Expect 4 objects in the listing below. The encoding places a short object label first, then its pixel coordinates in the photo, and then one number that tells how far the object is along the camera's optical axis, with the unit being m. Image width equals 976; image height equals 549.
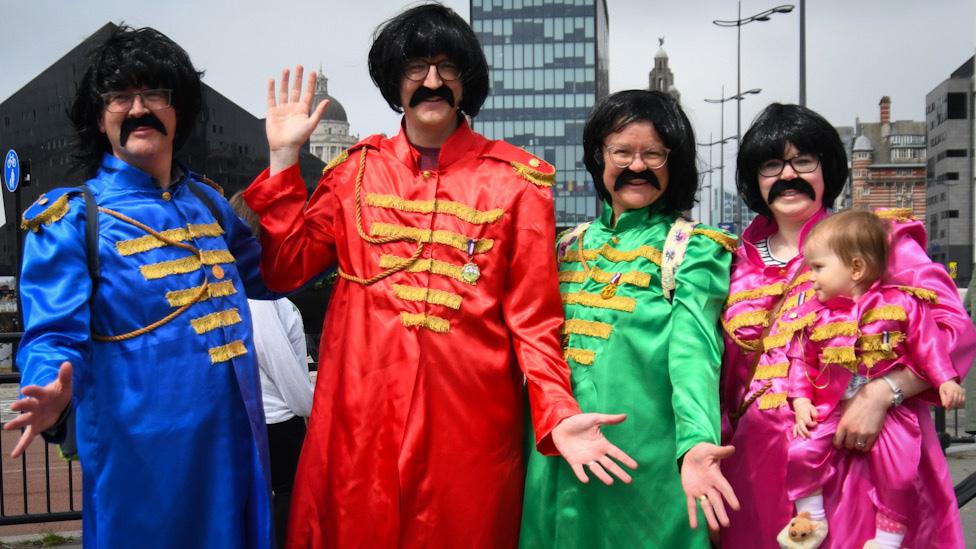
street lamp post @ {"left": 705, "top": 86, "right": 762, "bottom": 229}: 31.19
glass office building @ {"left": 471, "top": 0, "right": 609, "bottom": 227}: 88.00
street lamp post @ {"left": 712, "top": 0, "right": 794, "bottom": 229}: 19.95
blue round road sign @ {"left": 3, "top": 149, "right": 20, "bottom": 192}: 10.34
